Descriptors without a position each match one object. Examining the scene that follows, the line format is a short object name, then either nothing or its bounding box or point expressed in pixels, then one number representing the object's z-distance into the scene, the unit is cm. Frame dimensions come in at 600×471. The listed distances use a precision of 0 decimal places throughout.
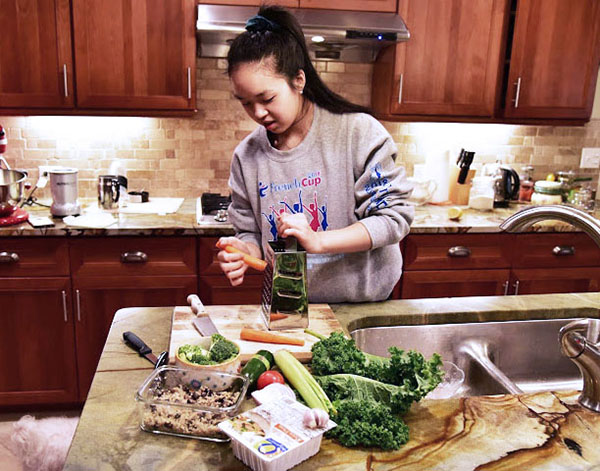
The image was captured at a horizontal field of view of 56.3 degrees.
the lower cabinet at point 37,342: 261
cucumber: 113
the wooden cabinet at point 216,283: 269
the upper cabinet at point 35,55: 263
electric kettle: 328
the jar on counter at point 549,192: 329
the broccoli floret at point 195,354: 112
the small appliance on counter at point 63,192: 268
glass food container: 97
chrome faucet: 108
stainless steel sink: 153
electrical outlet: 358
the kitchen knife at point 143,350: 122
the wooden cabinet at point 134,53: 268
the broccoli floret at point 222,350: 113
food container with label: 87
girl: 147
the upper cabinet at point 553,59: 300
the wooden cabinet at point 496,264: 288
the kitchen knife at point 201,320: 132
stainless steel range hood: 261
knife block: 332
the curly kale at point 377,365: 105
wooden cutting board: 125
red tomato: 112
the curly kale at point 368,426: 96
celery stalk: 104
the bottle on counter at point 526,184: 344
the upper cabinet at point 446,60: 291
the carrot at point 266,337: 128
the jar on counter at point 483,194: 318
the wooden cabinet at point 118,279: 262
